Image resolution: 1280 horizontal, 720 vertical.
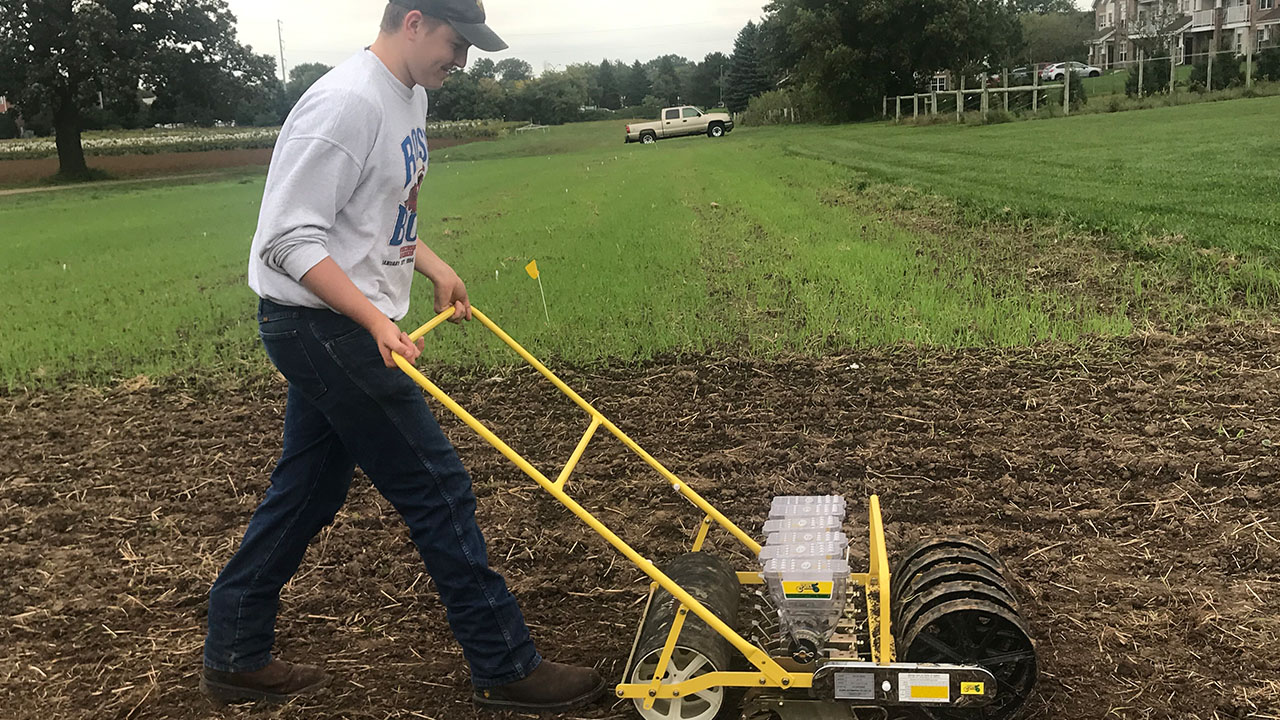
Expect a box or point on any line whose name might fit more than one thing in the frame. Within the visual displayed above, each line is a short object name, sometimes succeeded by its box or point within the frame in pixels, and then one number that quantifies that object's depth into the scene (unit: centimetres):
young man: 260
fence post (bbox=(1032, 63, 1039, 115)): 3261
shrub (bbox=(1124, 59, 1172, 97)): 3362
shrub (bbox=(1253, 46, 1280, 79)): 3200
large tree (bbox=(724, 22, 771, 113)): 7425
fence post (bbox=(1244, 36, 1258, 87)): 3069
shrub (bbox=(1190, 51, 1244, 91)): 3209
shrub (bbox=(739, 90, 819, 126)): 5434
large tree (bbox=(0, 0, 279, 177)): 2342
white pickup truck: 4731
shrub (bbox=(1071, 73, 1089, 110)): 3374
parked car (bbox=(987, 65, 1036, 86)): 4381
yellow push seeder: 266
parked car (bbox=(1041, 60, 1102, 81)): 5391
